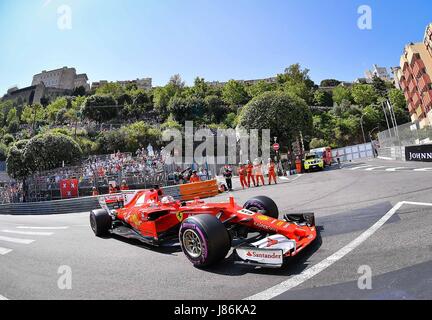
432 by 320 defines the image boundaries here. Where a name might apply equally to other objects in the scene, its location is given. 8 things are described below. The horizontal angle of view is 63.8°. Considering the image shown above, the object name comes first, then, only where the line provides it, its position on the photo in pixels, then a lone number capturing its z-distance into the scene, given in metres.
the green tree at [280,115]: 35.72
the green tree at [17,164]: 34.62
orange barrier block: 19.08
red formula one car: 5.21
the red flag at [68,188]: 23.50
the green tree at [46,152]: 34.28
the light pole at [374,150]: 45.88
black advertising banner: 21.50
